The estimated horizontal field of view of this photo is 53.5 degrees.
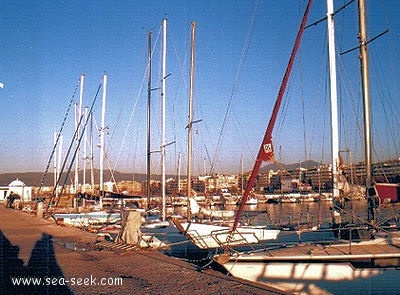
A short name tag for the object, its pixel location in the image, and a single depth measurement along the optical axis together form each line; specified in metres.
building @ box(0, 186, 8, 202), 87.50
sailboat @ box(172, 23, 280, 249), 17.69
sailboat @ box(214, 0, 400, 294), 10.69
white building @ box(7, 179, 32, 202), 79.56
